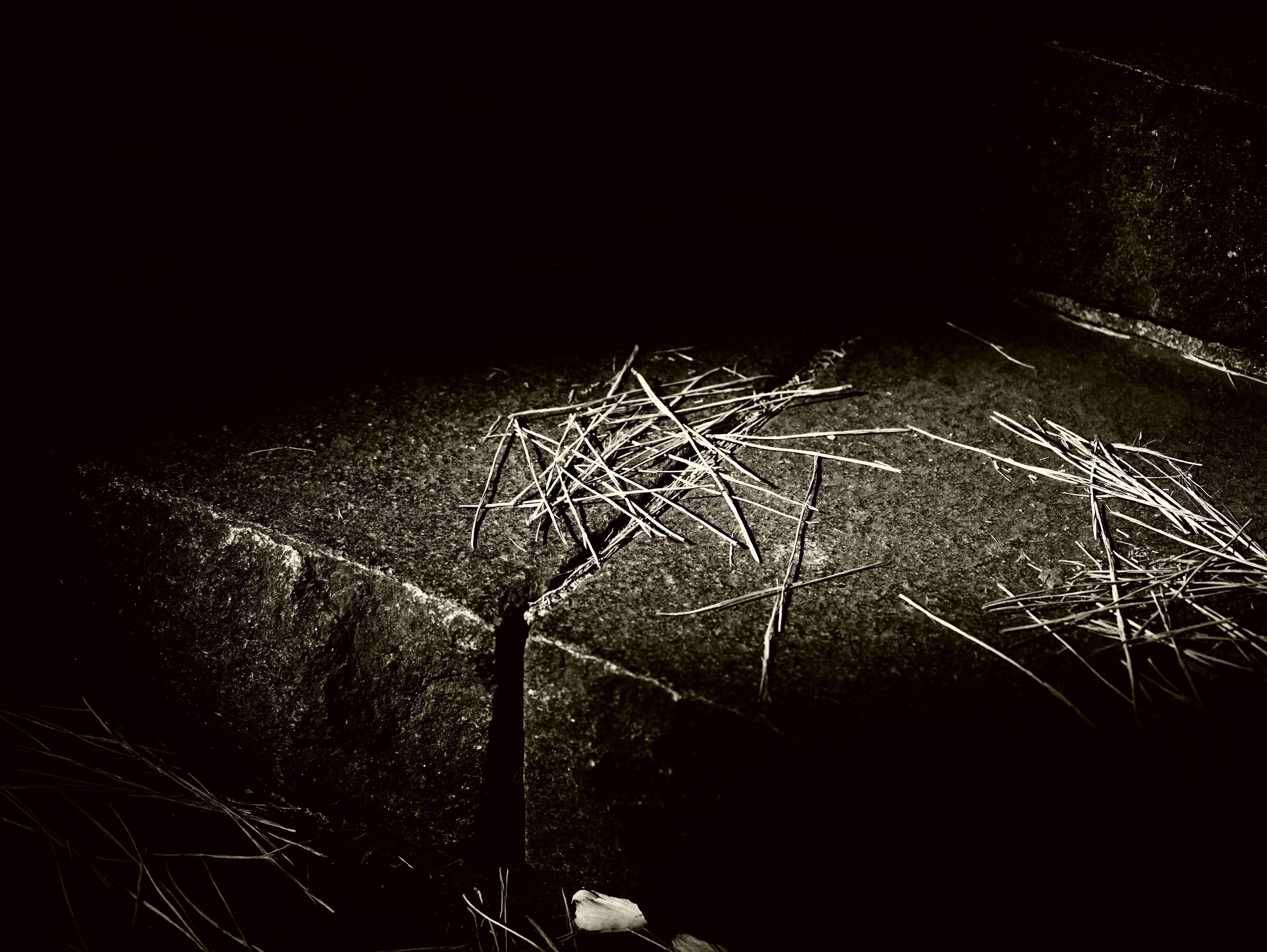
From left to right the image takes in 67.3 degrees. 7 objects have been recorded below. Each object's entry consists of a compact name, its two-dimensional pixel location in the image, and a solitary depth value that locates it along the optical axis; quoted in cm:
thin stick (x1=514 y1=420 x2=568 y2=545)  101
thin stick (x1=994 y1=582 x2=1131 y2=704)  81
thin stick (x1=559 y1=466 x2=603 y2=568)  98
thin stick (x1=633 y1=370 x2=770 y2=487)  110
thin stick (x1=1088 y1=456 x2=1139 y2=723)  82
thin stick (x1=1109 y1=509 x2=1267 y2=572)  93
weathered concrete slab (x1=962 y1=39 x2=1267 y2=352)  123
